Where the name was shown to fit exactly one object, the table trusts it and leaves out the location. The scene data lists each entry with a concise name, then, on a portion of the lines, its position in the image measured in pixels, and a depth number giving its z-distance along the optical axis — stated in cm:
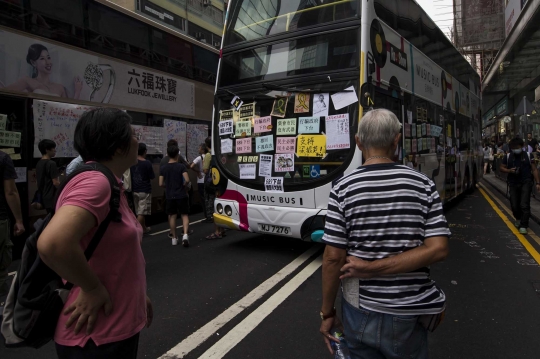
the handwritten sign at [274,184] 582
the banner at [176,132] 970
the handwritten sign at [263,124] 595
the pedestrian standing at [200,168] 886
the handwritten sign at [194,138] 1064
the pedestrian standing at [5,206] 371
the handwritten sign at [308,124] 556
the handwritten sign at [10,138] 620
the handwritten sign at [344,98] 528
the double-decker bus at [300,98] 539
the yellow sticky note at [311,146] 553
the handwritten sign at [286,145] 575
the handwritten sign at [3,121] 616
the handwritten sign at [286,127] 574
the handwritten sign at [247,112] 614
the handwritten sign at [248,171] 608
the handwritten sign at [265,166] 593
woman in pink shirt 138
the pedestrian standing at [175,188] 711
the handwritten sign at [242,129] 620
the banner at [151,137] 897
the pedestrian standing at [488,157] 2358
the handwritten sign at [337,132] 533
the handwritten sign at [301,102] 564
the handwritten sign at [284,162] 576
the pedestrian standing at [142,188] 762
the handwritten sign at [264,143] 595
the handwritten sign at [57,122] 677
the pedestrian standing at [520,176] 752
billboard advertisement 635
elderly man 168
